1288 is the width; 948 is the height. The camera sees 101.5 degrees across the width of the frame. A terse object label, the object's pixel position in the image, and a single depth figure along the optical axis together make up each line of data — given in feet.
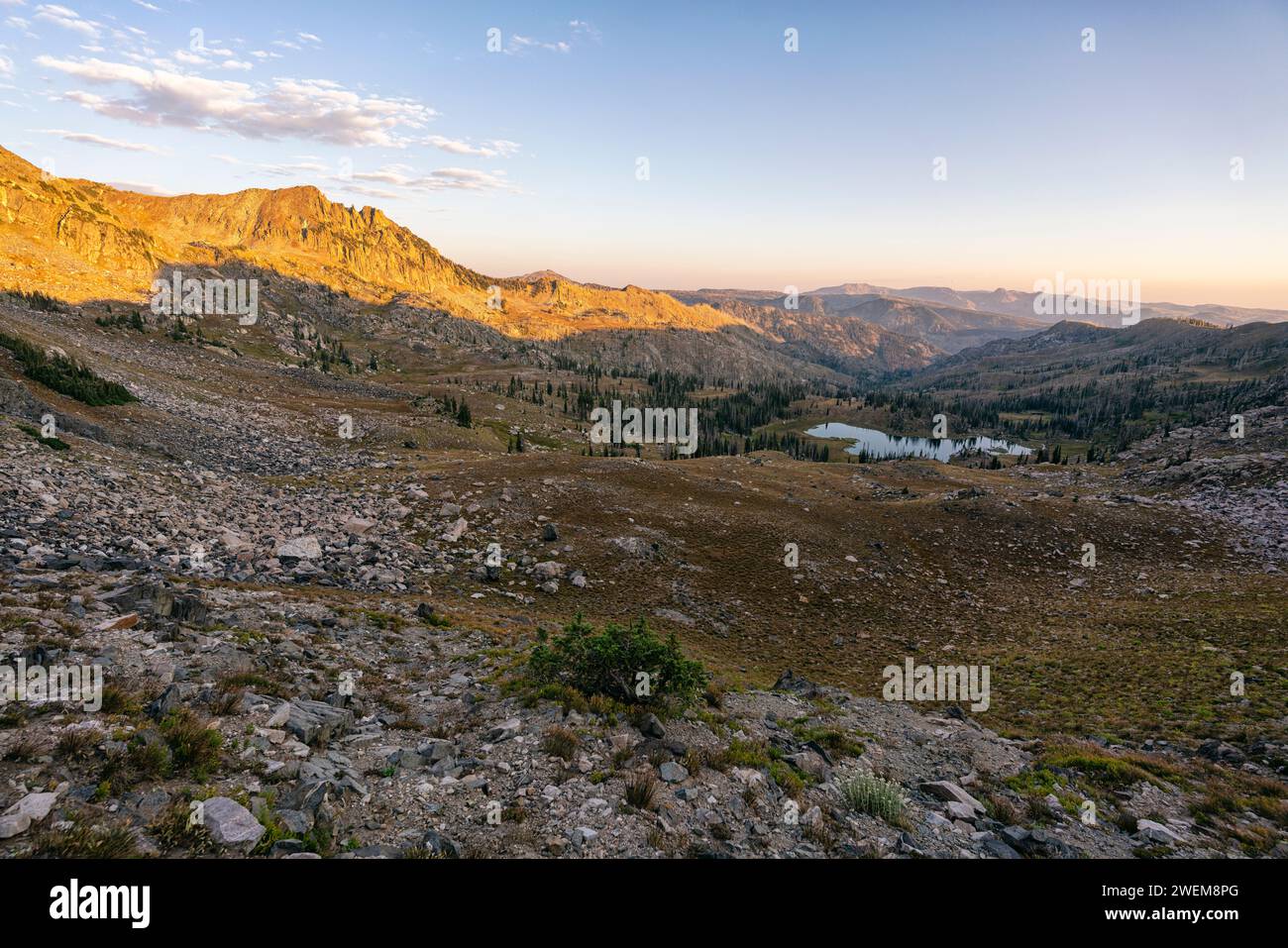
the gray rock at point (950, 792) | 37.09
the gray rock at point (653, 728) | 38.31
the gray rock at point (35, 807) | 19.47
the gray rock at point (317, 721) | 31.73
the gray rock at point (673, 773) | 33.27
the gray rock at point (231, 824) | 21.17
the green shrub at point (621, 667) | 43.11
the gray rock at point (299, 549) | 73.05
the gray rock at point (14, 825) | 18.42
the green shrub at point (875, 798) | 33.21
